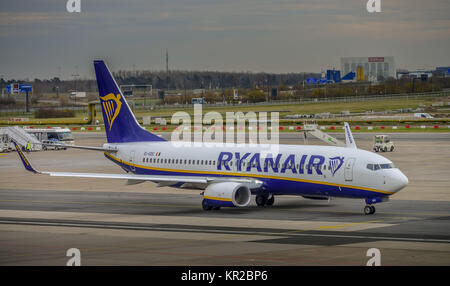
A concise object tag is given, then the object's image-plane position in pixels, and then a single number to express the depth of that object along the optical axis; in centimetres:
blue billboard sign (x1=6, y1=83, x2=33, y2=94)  18861
